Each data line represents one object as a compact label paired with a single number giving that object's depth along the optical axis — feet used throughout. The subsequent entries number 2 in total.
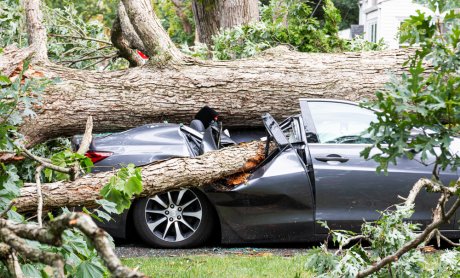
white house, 187.62
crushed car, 49.73
